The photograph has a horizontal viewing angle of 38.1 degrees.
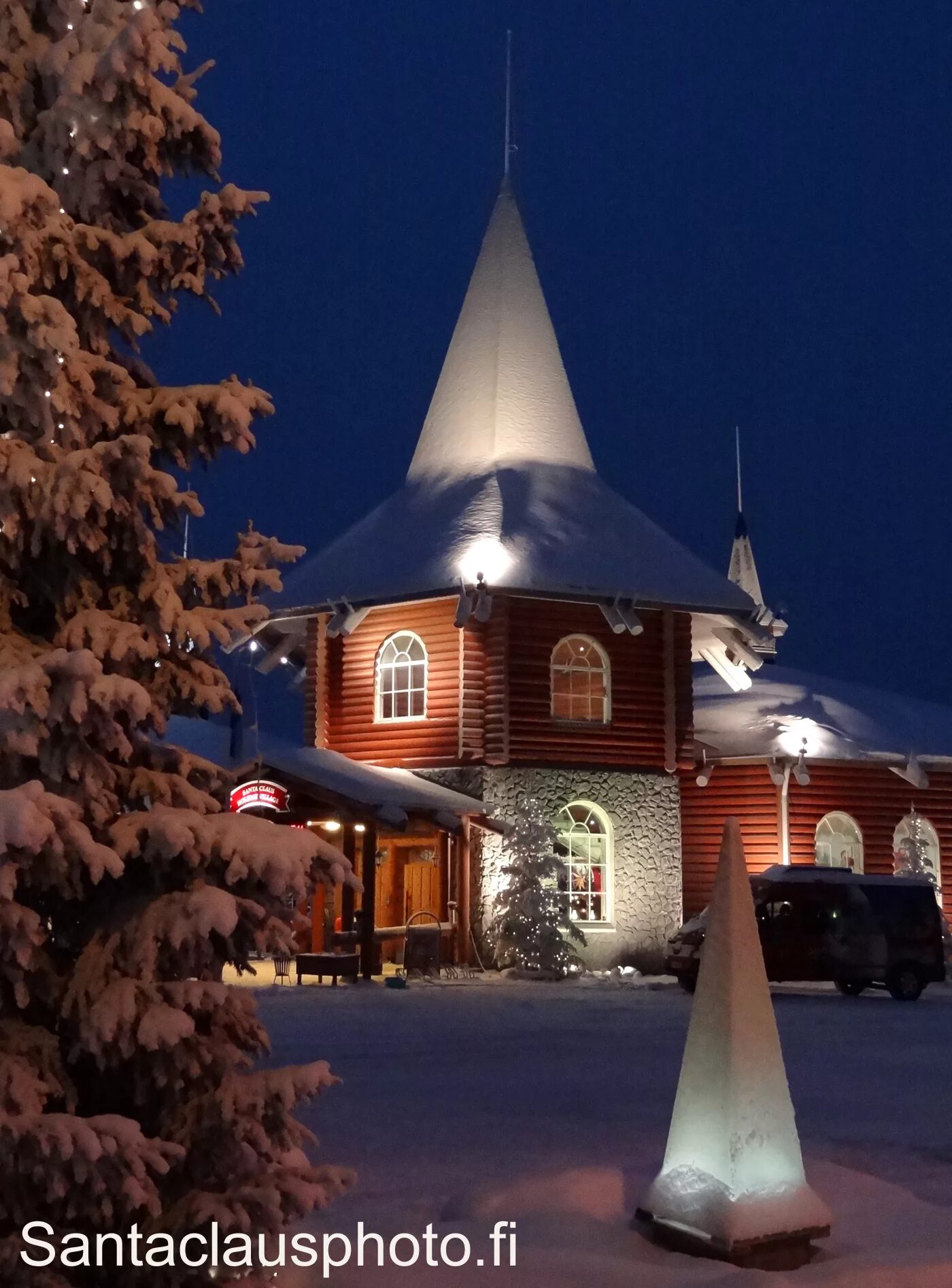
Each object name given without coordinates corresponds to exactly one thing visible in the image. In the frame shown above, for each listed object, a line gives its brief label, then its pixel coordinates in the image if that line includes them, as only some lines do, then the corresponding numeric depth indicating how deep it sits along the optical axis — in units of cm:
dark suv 2088
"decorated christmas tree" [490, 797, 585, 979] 2188
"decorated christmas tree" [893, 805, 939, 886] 2545
